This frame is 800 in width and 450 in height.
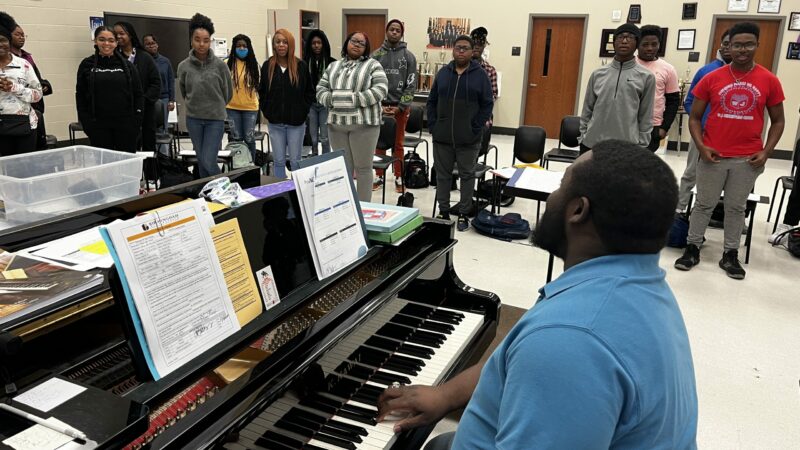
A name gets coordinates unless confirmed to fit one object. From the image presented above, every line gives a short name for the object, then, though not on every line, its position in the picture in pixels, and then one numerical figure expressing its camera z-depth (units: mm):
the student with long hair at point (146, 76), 6078
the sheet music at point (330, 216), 1644
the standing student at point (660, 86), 5352
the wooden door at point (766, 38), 8625
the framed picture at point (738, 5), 8578
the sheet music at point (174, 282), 1119
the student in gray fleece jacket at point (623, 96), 4320
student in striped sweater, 4781
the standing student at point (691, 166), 5078
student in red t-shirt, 3834
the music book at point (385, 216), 1948
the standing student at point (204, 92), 5344
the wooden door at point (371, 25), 10992
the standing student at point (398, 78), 6129
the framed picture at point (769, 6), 8391
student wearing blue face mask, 6102
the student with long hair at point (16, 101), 4184
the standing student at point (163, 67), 7879
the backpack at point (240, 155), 5438
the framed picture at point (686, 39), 8922
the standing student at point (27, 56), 5344
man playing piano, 838
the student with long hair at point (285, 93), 5215
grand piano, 1140
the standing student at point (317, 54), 6148
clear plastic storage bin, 2002
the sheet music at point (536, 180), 3031
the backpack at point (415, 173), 6395
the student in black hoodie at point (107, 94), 4996
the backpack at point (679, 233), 4719
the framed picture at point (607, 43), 9391
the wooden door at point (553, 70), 9797
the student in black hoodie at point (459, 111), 4742
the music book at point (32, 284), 1169
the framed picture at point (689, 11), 8812
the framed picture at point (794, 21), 8352
